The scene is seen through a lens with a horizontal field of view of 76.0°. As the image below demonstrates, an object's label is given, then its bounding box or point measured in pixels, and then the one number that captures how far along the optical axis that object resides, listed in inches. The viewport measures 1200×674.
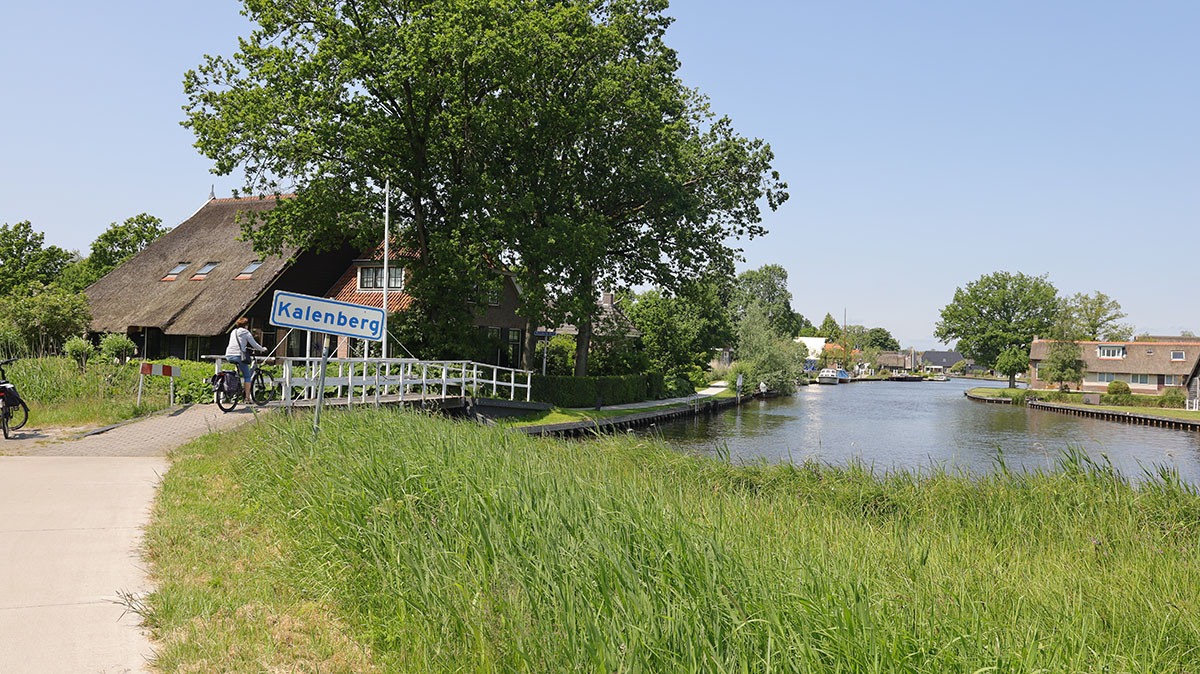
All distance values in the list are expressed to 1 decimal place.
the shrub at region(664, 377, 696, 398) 1647.4
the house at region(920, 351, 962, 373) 6830.7
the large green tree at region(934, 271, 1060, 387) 3661.4
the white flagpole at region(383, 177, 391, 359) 921.0
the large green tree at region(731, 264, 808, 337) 4030.5
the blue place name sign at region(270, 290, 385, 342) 328.2
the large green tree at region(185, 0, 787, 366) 904.9
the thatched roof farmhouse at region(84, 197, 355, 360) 1104.8
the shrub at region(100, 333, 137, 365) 965.1
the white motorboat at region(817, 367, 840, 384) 3602.4
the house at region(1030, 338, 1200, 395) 2544.3
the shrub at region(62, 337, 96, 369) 837.6
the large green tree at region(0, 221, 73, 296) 1706.3
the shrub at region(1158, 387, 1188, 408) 1969.7
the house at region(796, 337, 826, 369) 4981.8
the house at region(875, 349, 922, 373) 6205.7
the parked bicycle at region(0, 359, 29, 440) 473.7
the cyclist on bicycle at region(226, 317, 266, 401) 613.3
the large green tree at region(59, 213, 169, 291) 1812.3
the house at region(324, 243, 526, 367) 1189.7
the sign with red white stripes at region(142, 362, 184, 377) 596.8
